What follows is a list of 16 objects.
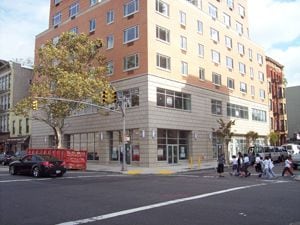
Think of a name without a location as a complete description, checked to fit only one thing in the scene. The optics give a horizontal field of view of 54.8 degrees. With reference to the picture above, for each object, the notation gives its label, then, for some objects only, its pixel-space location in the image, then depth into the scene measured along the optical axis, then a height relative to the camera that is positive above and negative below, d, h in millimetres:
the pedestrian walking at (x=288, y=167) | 18171 -1665
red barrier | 23946 -1144
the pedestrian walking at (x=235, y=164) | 19491 -1604
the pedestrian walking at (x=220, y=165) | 18255 -1539
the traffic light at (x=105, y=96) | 21998 +3513
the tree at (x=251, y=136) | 37839 +646
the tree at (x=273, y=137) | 43895 +535
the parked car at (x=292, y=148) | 34517 -910
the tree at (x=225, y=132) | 29600 +872
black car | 17554 -1435
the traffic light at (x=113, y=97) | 22812 +3553
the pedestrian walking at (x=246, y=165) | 18352 -1534
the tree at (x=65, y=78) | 25444 +5811
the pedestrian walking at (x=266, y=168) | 17591 -1660
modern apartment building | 27981 +7077
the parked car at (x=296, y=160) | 22747 -1551
